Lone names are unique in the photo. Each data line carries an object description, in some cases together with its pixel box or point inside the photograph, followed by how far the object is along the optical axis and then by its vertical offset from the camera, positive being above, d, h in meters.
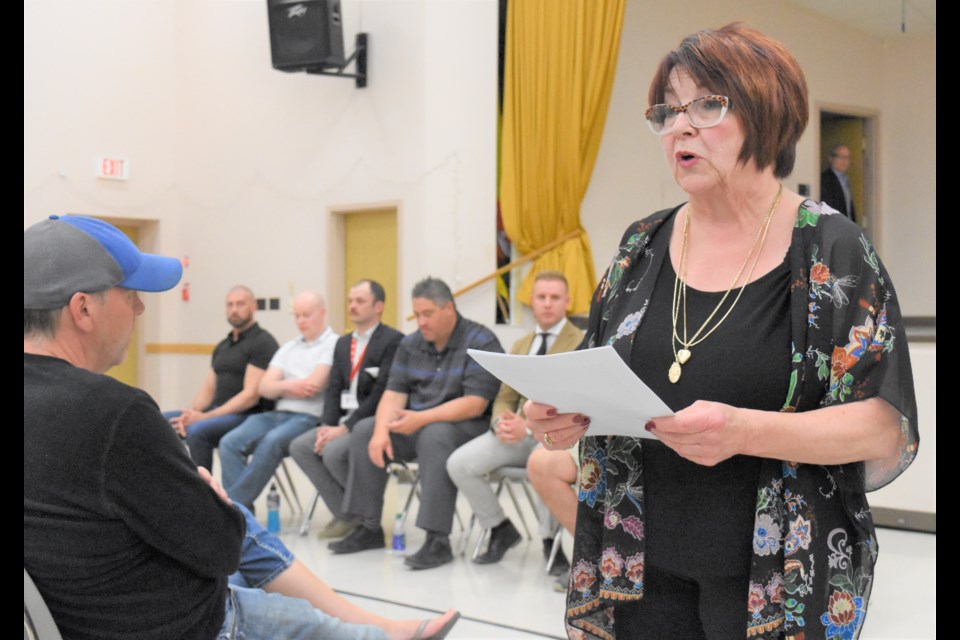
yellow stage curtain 7.08 +1.50
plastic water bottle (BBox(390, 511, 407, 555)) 5.28 -1.11
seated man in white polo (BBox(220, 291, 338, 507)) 5.78 -0.50
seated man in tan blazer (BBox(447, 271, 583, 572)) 4.92 -0.64
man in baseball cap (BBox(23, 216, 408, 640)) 1.64 -0.25
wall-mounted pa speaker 8.05 +2.41
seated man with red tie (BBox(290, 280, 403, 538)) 5.62 -0.41
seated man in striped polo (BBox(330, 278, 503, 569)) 5.15 -0.46
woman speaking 1.25 -0.09
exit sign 9.80 +1.57
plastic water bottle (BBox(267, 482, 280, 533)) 5.73 -1.07
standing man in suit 8.62 +1.24
